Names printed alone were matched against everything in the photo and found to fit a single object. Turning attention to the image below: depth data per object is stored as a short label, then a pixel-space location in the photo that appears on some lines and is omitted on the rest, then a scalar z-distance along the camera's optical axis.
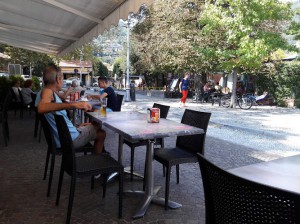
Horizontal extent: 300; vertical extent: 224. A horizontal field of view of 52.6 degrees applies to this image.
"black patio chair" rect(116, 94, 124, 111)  6.26
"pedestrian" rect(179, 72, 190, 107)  15.31
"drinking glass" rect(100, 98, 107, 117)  4.09
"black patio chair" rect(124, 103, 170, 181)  4.32
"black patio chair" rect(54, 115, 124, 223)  2.88
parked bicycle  15.32
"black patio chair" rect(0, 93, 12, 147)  5.73
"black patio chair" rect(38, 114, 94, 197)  3.62
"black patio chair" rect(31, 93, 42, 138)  6.87
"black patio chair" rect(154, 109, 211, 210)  3.37
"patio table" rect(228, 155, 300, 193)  1.60
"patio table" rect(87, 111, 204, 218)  2.91
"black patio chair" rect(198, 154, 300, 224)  1.15
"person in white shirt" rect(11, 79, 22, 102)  10.05
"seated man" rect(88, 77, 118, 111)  5.99
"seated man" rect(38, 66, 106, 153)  3.39
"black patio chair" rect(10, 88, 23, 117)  10.04
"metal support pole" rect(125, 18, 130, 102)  19.64
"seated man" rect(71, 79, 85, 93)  8.02
